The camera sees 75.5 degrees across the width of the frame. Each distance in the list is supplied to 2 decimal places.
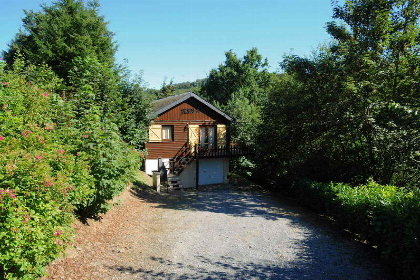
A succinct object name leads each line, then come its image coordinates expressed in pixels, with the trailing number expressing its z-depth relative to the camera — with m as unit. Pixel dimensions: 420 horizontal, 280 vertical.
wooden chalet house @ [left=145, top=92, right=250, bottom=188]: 21.66
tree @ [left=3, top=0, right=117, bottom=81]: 18.54
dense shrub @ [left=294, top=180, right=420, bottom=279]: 6.59
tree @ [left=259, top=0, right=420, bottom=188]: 12.27
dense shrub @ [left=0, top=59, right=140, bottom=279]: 4.38
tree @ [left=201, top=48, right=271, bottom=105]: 45.28
